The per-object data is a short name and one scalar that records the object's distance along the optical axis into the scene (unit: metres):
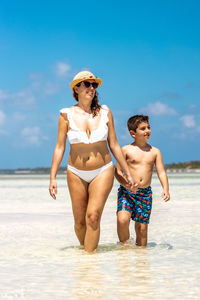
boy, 5.75
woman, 5.41
